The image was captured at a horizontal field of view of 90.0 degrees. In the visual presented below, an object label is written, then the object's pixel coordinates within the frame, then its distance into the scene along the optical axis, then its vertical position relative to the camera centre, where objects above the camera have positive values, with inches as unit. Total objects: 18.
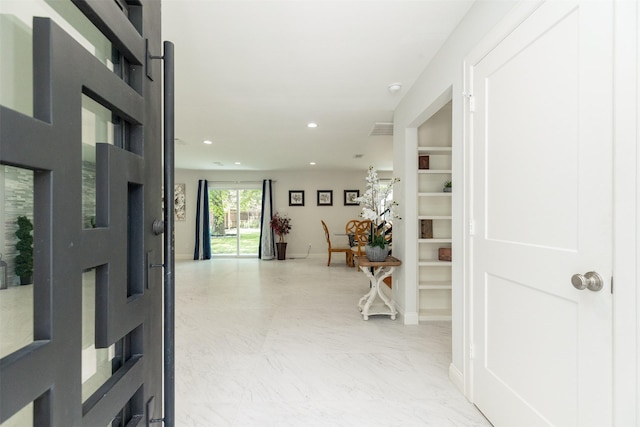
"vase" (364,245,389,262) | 141.7 -17.7
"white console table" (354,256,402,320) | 138.9 -30.4
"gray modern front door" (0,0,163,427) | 21.0 -0.9
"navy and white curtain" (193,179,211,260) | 347.6 -11.9
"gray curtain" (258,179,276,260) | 347.9 -16.3
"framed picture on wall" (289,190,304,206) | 361.7 +16.0
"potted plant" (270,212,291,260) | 342.6 -17.4
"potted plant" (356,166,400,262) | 139.2 +1.8
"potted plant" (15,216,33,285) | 21.3 -2.5
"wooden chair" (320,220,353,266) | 295.7 -38.9
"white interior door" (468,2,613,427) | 44.9 -0.7
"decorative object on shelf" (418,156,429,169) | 147.0 +23.5
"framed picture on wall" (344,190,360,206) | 358.3 +20.3
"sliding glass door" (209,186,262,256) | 361.7 -10.0
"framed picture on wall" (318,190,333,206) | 361.7 +18.2
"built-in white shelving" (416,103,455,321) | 146.8 +0.5
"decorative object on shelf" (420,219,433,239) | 146.8 -7.3
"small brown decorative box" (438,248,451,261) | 143.8 -18.5
